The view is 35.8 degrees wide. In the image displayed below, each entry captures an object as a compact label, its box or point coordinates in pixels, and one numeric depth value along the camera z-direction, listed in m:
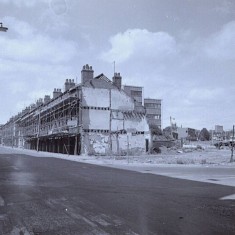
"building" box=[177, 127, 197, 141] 150.00
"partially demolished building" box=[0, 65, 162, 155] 46.06
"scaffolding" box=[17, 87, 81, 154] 47.31
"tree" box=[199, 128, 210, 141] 162.12
